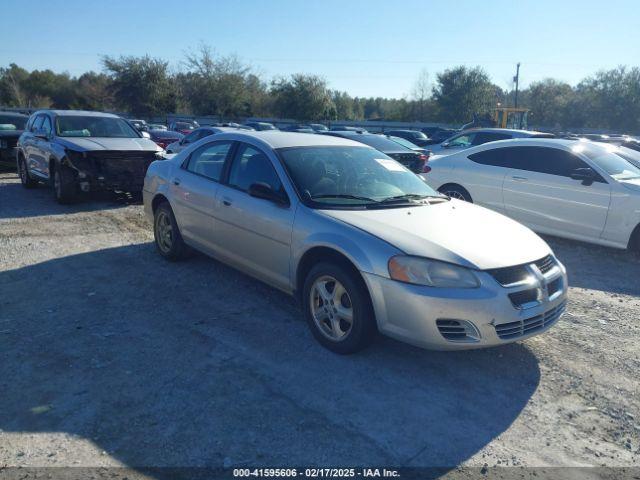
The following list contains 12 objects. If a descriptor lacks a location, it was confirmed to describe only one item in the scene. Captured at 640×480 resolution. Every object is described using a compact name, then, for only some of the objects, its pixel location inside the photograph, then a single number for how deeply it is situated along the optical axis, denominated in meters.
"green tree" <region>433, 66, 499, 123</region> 52.91
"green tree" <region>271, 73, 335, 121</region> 51.38
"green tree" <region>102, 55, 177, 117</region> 46.92
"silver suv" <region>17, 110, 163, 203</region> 9.45
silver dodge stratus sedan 3.61
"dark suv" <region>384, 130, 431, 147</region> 28.79
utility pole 50.40
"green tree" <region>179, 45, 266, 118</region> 52.00
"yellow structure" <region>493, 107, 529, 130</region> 29.47
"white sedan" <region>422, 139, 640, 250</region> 7.13
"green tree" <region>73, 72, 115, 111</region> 60.06
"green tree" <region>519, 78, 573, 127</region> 54.28
